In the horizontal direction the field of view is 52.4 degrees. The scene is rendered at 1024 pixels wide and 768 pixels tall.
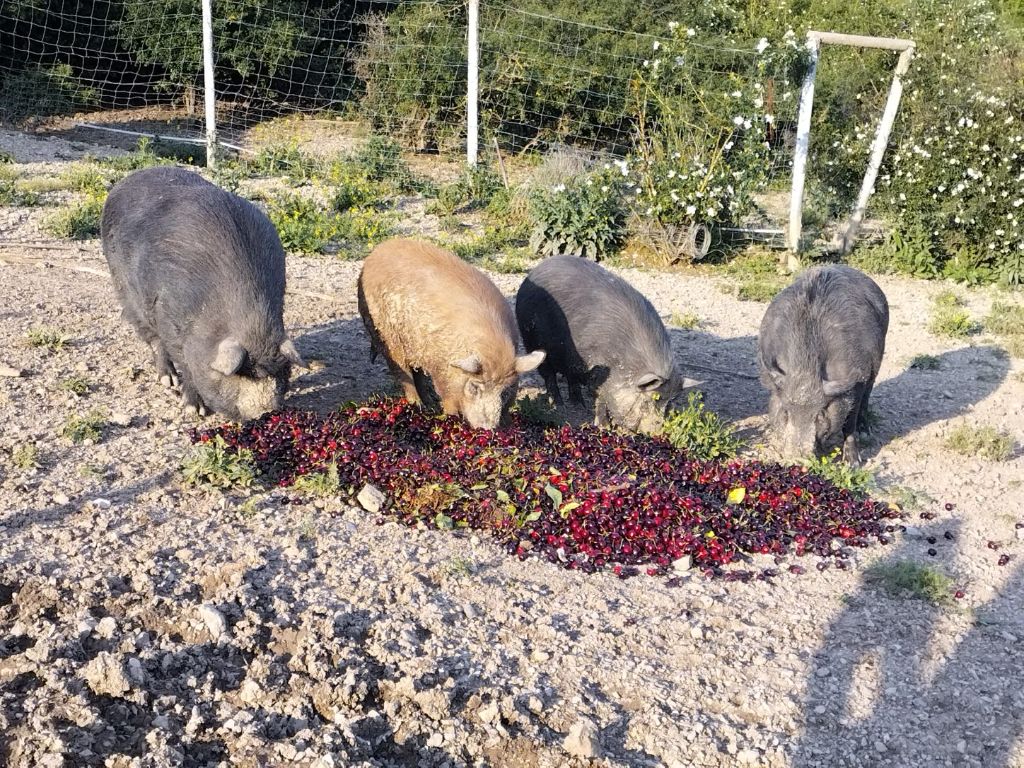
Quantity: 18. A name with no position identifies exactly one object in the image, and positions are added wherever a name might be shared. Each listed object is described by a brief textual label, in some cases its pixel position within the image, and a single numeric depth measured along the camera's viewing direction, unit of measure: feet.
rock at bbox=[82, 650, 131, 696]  12.58
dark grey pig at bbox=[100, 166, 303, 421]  21.48
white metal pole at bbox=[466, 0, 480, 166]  45.19
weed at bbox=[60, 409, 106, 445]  20.25
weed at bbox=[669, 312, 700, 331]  33.78
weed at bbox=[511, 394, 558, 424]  24.65
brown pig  22.35
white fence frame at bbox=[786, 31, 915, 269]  42.24
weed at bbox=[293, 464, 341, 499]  19.19
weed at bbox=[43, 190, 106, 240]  35.70
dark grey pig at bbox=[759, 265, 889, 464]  23.97
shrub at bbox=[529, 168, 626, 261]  40.93
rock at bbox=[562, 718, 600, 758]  12.73
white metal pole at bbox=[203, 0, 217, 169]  45.98
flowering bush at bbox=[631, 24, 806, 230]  41.45
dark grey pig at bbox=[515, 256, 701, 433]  25.00
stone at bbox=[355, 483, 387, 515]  19.02
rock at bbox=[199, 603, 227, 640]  14.08
